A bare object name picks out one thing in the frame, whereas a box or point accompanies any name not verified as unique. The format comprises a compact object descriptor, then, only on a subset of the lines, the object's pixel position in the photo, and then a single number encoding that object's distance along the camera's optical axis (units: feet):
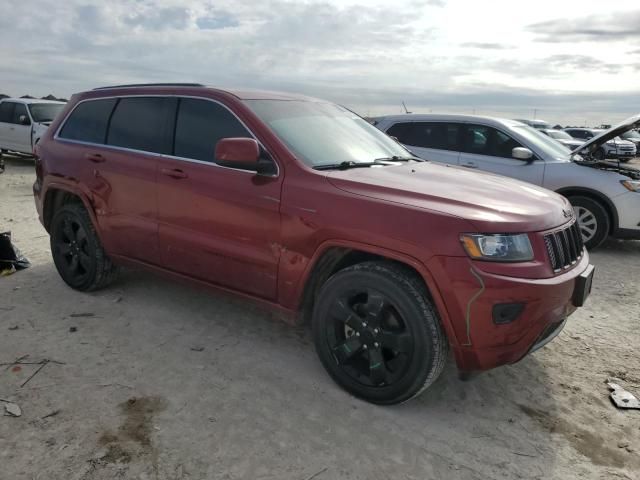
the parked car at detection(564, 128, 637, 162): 26.56
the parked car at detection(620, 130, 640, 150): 79.97
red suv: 9.04
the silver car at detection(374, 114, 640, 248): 22.59
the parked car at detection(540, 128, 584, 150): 60.41
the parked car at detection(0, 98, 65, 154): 43.73
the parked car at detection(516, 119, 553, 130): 72.05
